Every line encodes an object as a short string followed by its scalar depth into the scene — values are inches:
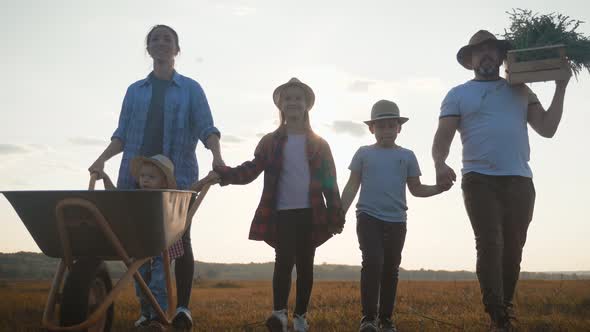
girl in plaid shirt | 189.8
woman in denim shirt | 205.0
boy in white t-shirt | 199.3
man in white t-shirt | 179.0
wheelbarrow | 135.8
